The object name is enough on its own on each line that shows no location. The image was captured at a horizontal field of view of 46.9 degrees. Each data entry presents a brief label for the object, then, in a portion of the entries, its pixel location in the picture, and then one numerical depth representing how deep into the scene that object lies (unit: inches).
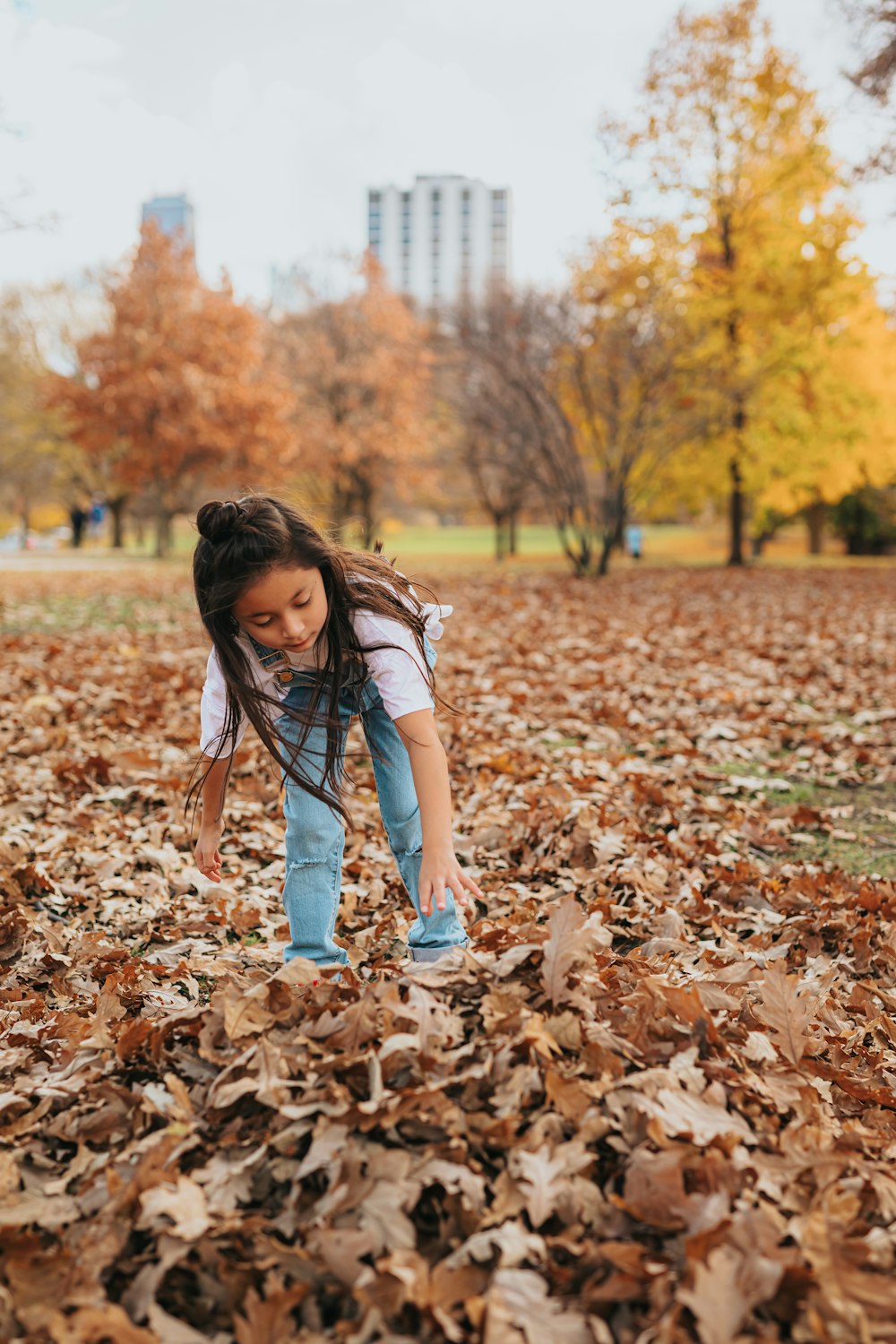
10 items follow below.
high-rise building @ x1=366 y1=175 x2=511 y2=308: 6707.7
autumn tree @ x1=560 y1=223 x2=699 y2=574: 717.9
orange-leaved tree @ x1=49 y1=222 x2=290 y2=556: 1048.2
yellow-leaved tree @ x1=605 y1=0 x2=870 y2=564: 832.3
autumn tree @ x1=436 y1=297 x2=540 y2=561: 725.3
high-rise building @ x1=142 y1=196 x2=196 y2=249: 6929.1
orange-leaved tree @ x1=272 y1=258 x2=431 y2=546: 1214.3
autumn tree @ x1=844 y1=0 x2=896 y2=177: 457.1
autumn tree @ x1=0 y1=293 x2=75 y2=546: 1388.4
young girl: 101.0
